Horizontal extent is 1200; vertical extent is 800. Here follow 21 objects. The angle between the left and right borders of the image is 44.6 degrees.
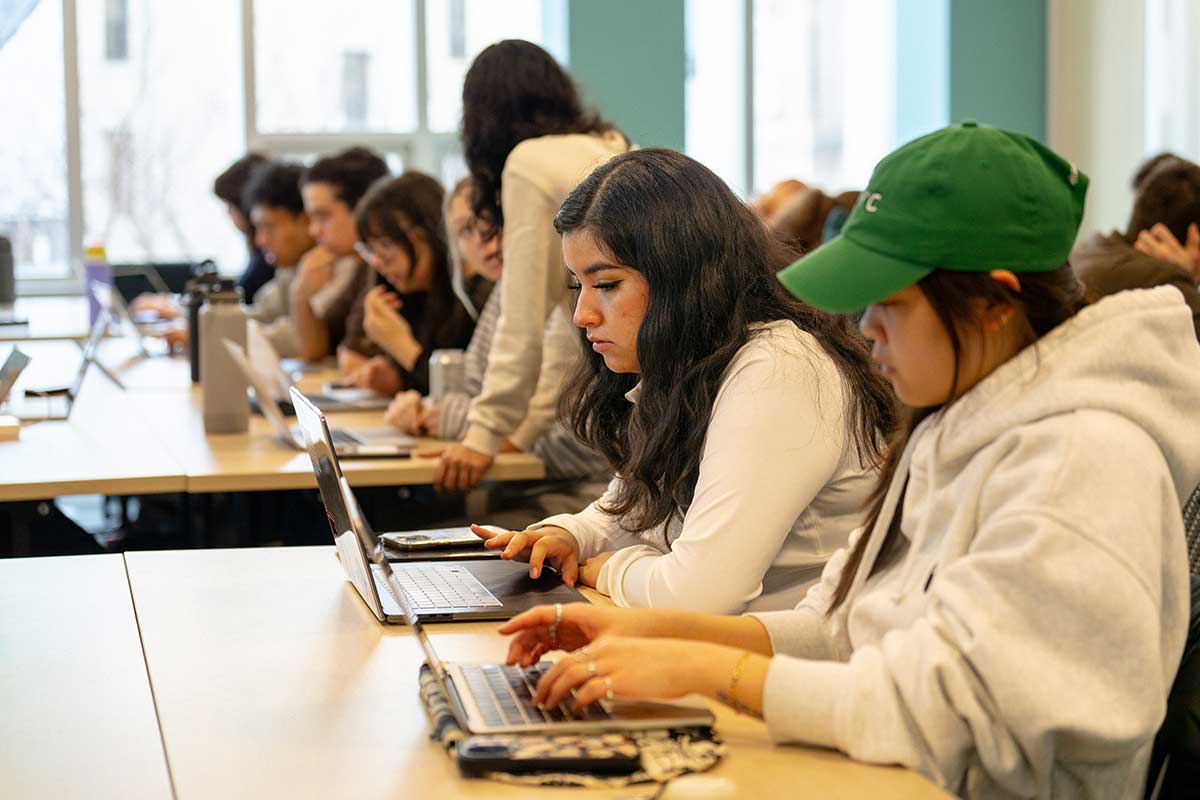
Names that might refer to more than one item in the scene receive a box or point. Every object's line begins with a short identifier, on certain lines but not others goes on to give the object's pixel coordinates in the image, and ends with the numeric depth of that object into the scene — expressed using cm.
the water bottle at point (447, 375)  327
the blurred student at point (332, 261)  455
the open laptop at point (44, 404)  321
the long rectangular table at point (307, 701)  113
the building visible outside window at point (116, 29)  718
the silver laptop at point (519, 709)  120
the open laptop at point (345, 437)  285
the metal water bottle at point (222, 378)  307
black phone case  113
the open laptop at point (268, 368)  306
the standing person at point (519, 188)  281
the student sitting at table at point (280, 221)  519
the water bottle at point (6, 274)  609
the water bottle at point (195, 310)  398
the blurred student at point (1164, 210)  338
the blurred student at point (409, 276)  368
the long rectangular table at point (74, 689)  118
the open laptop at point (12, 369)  296
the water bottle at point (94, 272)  505
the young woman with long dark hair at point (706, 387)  165
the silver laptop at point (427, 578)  159
